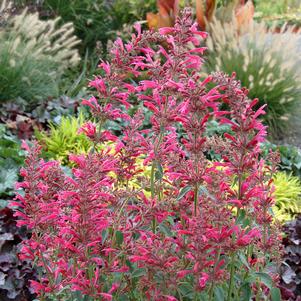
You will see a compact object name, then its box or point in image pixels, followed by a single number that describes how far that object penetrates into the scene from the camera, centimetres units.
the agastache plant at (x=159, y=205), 185
